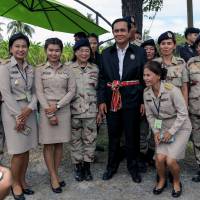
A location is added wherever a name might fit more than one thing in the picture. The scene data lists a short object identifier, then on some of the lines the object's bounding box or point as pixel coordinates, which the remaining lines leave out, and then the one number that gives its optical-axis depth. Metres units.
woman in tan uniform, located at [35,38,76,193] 2.93
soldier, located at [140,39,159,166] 3.40
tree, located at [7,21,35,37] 36.89
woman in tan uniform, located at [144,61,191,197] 2.84
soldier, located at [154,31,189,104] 2.99
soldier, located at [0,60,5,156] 2.90
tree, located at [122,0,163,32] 5.02
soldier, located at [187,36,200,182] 3.05
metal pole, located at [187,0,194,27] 6.88
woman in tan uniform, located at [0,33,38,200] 2.74
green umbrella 3.73
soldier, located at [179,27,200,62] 3.61
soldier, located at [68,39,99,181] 3.13
